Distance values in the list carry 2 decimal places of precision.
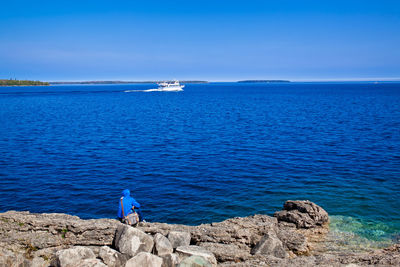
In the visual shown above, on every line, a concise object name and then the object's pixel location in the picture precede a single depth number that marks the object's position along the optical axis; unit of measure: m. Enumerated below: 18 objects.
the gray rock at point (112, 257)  11.55
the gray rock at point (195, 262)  10.90
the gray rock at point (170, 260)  11.22
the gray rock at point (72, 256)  11.23
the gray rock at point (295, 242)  14.27
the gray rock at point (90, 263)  10.79
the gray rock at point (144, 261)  10.98
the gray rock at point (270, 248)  12.66
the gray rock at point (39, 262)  11.94
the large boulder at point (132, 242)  12.17
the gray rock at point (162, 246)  12.28
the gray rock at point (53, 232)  13.56
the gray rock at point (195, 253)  11.72
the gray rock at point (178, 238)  12.95
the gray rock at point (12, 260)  11.12
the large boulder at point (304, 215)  17.14
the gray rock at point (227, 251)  12.34
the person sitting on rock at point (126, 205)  15.16
